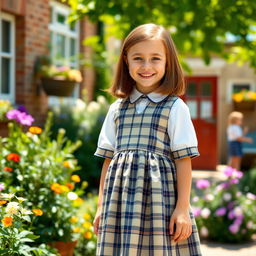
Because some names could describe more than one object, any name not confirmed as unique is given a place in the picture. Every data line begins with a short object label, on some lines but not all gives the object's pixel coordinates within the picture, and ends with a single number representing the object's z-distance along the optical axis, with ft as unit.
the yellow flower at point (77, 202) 12.25
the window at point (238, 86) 41.29
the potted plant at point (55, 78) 22.41
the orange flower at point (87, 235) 12.42
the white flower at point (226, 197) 16.48
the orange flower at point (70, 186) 12.01
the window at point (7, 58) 21.39
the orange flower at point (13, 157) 11.33
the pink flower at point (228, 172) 16.60
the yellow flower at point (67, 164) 11.90
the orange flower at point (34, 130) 11.66
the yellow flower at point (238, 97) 38.93
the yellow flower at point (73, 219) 11.63
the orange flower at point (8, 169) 11.25
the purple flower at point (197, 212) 16.24
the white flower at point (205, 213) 15.97
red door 39.09
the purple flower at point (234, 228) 15.71
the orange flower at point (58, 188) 10.83
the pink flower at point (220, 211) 16.06
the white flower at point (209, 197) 16.60
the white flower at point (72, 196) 10.23
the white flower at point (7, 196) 7.78
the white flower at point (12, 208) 7.77
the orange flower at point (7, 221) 7.83
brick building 21.42
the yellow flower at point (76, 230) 11.68
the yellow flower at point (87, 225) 12.29
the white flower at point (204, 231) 16.29
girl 7.14
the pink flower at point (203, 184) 16.32
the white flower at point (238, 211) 15.96
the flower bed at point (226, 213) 16.01
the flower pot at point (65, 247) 11.39
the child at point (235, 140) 30.96
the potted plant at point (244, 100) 38.88
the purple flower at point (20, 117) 12.30
